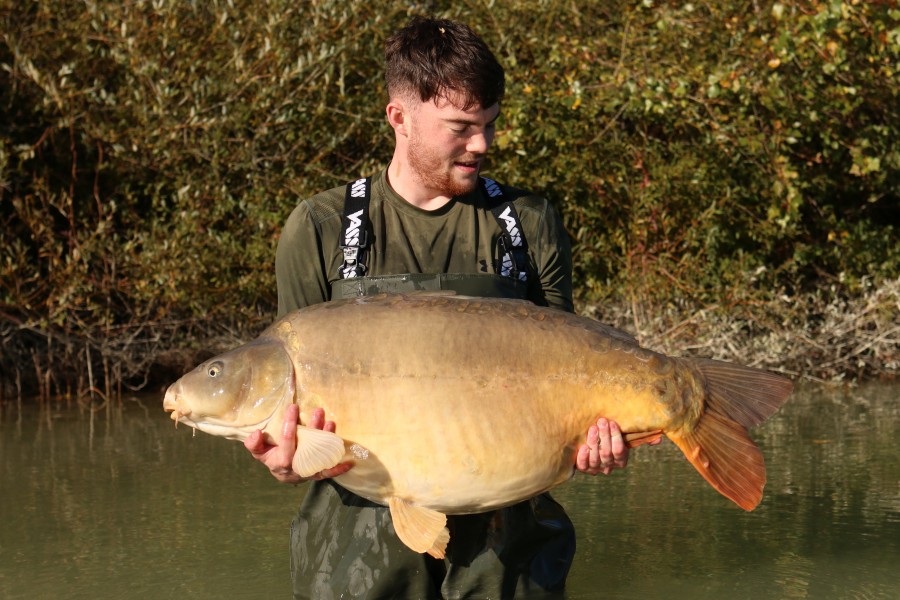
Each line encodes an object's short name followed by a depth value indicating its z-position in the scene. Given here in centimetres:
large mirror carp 293
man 336
